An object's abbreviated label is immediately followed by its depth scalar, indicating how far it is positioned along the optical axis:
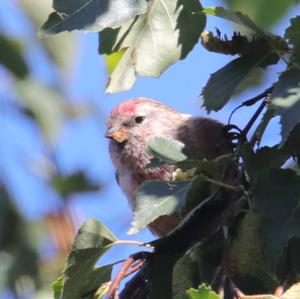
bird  7.15
